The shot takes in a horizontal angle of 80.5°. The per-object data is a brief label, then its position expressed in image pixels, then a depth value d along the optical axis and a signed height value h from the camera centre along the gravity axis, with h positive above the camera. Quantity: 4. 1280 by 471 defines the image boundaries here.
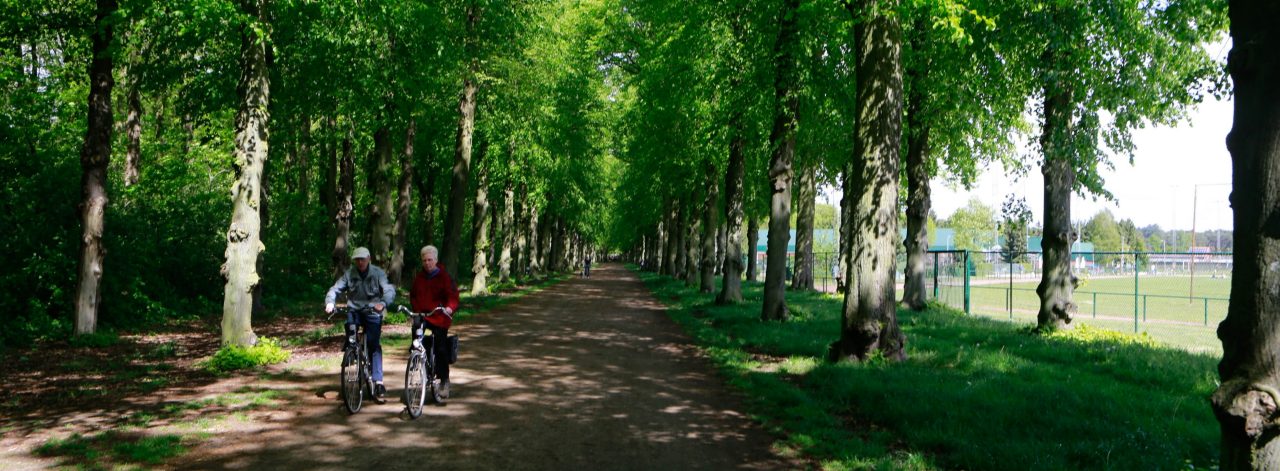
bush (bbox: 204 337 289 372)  10.84 -1.82
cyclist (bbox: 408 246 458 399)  8.42 -0.66
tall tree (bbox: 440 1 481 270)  21.39 +2.28
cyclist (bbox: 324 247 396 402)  8.30 -0.65
